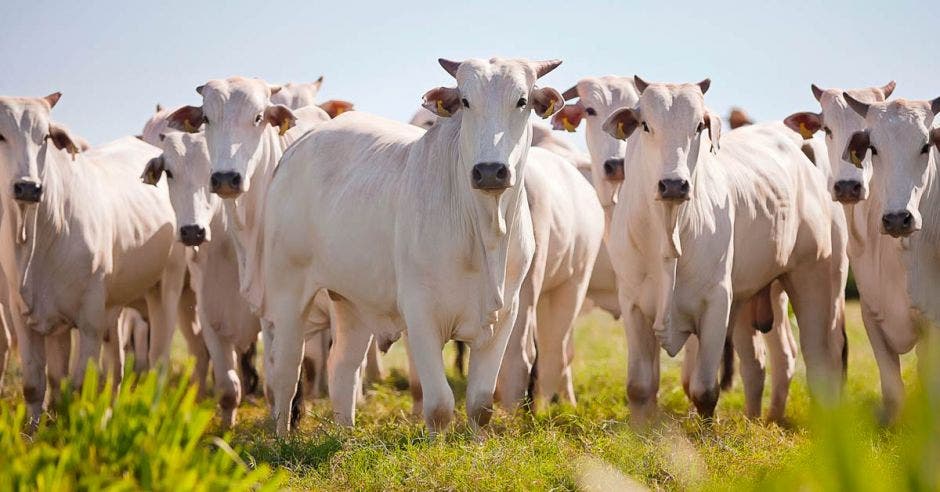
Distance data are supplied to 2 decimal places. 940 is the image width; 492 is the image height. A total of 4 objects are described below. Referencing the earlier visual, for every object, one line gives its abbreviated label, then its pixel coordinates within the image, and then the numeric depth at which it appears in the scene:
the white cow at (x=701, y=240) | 15.23
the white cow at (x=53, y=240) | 17.31
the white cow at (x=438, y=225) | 13.28
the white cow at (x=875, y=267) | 16.03
